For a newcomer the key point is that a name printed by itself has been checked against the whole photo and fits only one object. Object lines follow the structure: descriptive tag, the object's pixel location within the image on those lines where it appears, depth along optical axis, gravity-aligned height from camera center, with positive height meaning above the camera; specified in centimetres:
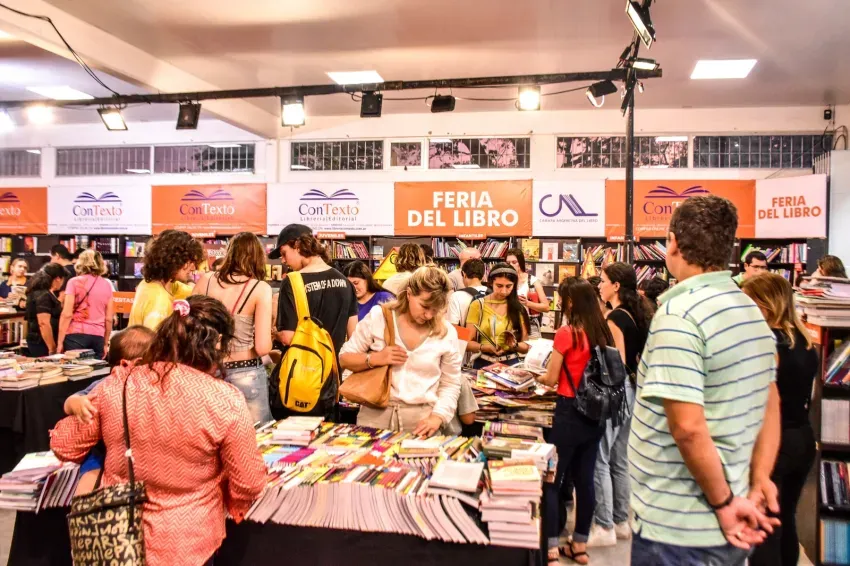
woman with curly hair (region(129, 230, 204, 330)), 313 +3
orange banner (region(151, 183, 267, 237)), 959 +118
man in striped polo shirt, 149 -33
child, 171 -56
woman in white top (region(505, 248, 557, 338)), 580 -14
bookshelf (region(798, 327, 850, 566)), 324 -106
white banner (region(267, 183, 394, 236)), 916 +118
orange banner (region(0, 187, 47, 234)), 1023 +118
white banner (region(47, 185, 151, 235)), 989 +118
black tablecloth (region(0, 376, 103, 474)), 407 -105
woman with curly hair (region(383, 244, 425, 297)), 503 +16
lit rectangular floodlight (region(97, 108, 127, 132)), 782 +218
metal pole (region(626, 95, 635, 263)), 654 +109
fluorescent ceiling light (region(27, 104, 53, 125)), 962 +286
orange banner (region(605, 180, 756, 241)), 858 +122
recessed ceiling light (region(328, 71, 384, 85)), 783 +282
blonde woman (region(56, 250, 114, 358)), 541 -28
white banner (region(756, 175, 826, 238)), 778 +108
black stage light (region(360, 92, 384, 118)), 712 +220
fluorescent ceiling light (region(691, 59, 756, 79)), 707 +274
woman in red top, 315 -43
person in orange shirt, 166 -47
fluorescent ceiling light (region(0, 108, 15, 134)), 800 +216
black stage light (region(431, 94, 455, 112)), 708 +221
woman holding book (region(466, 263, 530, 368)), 427 -31
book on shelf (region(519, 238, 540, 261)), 889 +52
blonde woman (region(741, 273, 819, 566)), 268 -55
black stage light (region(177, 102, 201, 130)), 745 +211
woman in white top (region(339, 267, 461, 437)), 270 -39
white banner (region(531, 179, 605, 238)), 863 +112
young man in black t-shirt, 326 -6
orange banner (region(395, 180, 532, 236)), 885 +114
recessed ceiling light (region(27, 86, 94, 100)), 851 +281
